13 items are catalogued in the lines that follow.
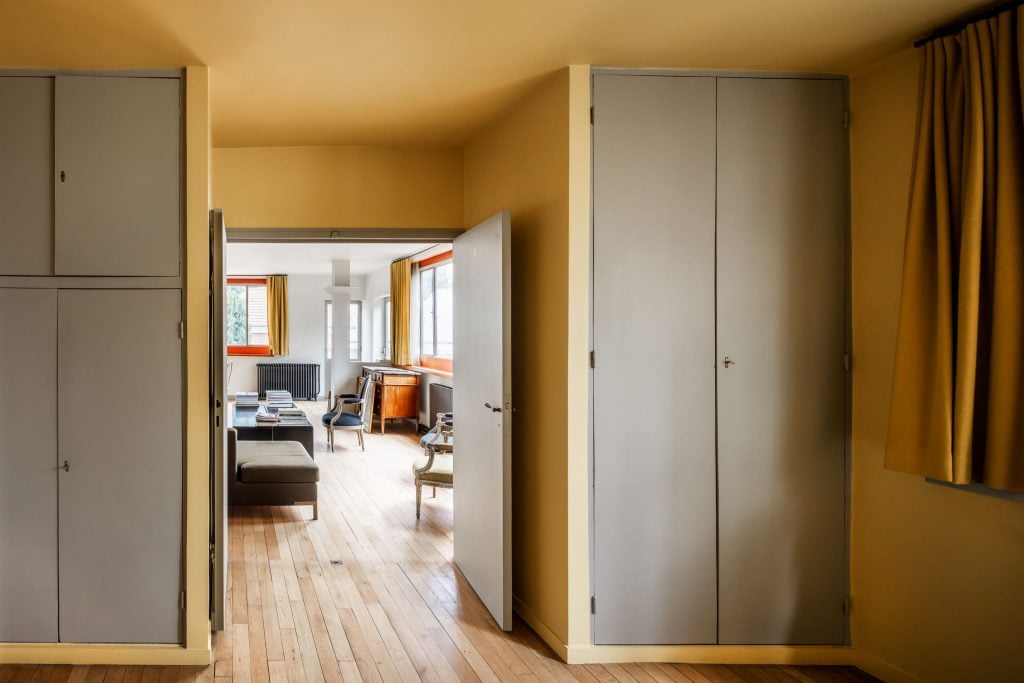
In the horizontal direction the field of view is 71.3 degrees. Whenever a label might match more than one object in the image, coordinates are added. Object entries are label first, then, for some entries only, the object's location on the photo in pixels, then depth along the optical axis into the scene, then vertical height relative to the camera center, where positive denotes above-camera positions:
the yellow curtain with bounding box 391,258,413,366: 10.29 +0.38
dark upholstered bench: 5.11 -1.06
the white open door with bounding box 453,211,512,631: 3.25 -0.39
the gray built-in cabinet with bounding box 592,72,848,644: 2.95 -0.11
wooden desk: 9.43 -0.79
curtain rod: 2.33 +1.08
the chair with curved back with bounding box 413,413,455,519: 5.08 -0.93
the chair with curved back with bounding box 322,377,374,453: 8.05 -0.93
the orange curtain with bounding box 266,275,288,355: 13.49 +0.42
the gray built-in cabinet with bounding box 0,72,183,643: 2.91 -0.10
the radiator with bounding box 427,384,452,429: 8.16 -0.76
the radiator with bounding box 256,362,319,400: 13.40 -0.82
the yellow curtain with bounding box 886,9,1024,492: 2.29 +0.21
